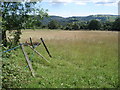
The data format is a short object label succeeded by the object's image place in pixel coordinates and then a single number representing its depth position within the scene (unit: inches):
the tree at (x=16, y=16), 288.5
